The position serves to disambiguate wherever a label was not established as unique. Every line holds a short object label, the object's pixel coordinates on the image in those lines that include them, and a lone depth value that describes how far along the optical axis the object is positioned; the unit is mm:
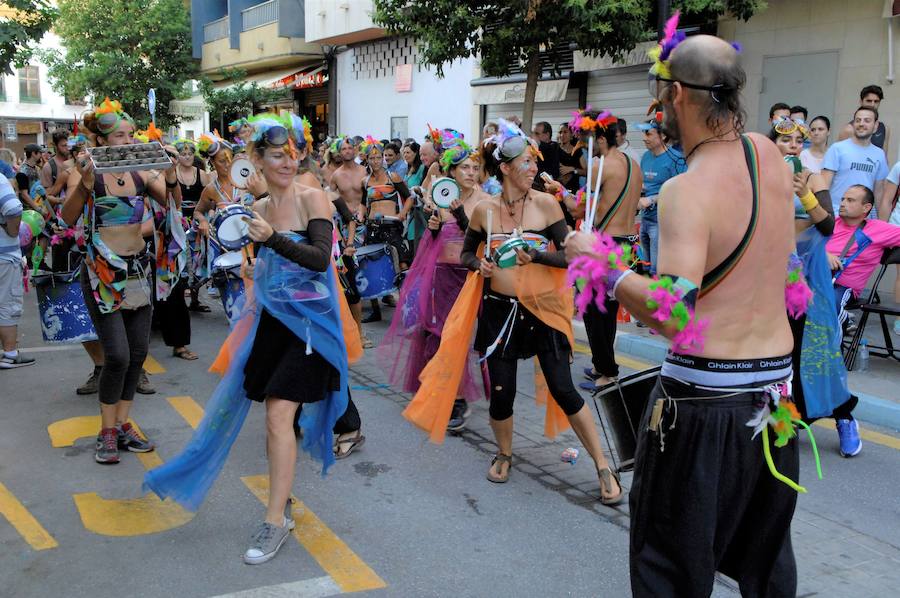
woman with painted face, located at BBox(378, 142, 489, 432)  5617
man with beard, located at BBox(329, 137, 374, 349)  8403
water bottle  6668
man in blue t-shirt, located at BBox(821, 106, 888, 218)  8234
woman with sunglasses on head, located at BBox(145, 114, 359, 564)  3738
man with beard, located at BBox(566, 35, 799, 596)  2203
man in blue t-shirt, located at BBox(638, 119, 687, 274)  8094
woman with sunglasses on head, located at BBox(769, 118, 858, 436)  4676
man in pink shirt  6328
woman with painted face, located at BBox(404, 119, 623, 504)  4277
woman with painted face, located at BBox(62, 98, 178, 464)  4793
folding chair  6590
